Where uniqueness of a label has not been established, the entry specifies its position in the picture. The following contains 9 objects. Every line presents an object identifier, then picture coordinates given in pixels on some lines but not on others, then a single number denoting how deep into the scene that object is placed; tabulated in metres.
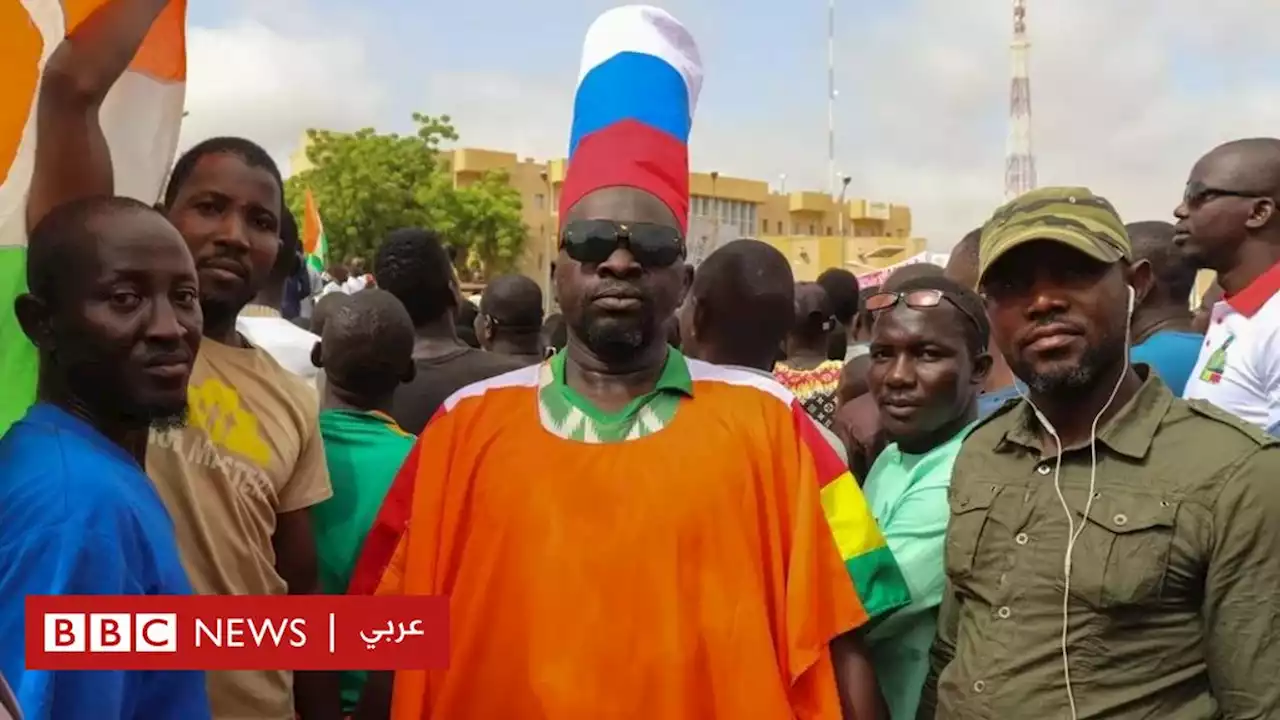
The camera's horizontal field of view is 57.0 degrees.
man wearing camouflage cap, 1.96
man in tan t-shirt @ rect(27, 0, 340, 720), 2.24
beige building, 38.88
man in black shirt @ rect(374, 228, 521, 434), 4.08
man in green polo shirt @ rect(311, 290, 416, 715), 2.75
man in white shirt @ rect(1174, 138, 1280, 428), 3.50
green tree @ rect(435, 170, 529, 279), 33.28
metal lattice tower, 43.34
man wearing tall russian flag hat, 2.17
